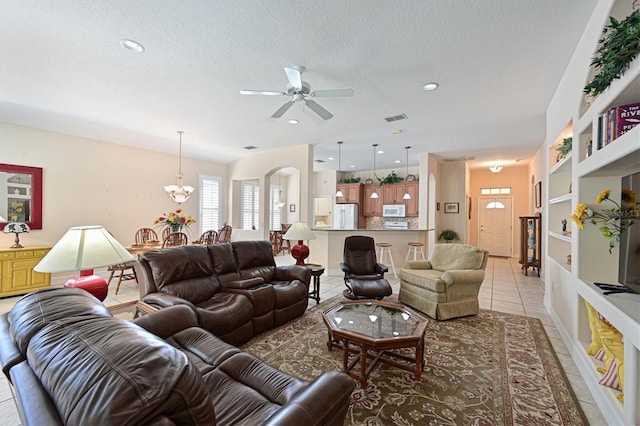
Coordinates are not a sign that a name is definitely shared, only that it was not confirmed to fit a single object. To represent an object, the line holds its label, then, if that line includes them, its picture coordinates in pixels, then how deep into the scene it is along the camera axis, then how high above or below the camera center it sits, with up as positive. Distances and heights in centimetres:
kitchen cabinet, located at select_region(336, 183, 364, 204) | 911 +72
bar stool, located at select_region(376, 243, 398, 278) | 575 -84
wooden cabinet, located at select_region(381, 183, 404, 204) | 844 +67
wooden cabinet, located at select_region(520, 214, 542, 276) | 599 -60
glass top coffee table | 210 -97
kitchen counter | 609 -65
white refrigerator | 910 -7
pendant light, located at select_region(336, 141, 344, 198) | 631 +158
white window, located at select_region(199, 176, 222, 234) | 746 +27
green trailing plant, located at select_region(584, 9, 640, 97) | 158 +103
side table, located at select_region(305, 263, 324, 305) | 399 -97
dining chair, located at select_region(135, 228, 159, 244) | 565 -50
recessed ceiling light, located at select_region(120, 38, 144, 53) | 253 +156
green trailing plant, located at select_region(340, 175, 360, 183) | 944 +121
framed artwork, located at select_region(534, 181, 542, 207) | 577 +50
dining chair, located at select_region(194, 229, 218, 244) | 550 -52
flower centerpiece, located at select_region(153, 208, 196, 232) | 498 -17
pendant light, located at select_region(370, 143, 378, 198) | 631 +158
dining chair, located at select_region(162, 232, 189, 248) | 479 -51
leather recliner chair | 364 -89
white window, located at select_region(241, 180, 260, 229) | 838 +26
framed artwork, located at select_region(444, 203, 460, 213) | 791 +23
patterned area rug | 184 -133
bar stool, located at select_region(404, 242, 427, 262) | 600 -79
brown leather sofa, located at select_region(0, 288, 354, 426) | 63 -44
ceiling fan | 267 +128
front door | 873 -28
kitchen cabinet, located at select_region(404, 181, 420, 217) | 812 +47
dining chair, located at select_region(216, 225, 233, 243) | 602 -48
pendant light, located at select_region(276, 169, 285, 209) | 1057 +87
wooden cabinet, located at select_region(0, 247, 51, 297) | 411 -95
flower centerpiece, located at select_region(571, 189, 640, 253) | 196 +2
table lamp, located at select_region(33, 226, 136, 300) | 175 -30
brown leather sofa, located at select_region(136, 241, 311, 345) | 258 -81
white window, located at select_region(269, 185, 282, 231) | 1025 +15
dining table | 468 -62
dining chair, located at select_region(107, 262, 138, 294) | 453 -106
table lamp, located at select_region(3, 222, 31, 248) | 412 -29
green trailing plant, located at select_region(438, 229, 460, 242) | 790 -56
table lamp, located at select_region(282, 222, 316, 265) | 428 -37
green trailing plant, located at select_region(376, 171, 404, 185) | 855 +111
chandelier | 552 +40
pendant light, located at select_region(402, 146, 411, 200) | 780 +66
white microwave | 839 +14
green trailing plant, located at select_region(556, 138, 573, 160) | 294 +77
